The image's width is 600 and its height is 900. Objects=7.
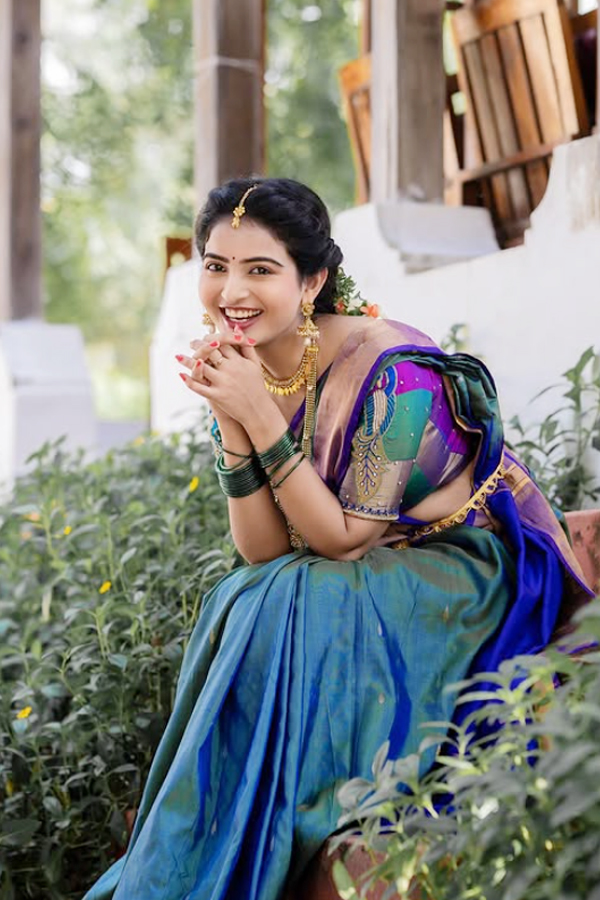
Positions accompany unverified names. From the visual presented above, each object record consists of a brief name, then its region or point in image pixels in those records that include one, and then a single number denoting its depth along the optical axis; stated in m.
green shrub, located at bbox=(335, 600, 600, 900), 1.52
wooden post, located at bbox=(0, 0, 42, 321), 7.11
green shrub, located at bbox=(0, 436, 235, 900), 3.33
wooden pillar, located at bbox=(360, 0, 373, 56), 6.96
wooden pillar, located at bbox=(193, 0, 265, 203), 6.08
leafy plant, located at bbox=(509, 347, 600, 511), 3.59
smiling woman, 2.40
